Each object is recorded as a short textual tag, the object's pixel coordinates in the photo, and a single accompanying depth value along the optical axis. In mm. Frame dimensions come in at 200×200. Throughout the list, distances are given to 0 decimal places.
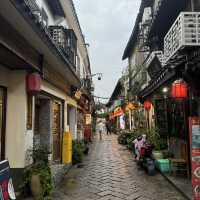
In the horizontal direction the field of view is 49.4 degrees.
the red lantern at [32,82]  5120
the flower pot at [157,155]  8156
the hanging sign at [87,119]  17733
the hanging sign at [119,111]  22187
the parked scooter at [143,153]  7931
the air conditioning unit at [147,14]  13115
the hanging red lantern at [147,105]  11351
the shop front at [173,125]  6121
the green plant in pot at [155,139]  8323
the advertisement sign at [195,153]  4427
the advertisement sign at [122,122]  23828
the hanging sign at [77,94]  11104
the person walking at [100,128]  21960
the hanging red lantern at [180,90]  6019
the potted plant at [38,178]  4816
